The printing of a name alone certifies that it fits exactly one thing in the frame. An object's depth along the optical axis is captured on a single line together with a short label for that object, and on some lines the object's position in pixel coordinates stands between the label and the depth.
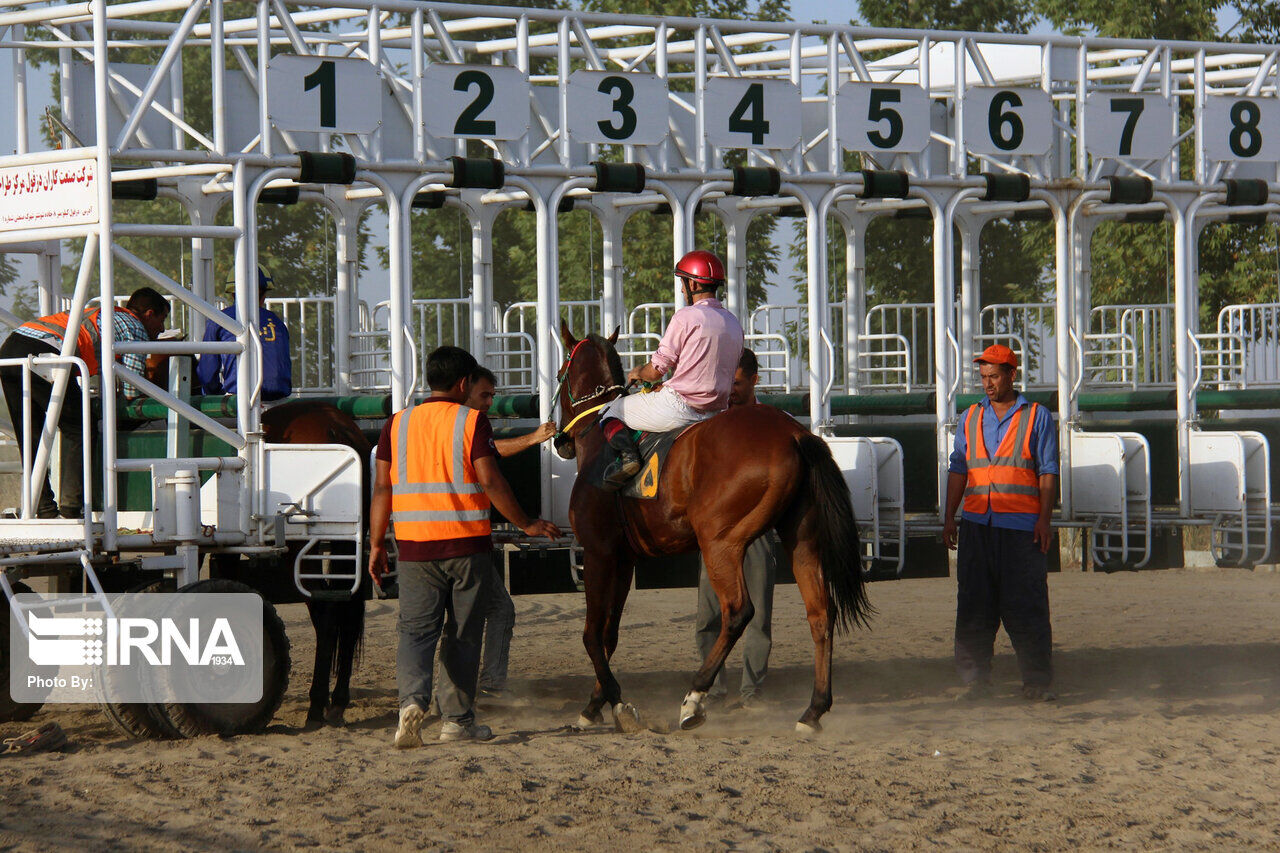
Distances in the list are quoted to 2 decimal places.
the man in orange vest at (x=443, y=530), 13.70
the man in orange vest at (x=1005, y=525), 16.61
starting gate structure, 15.02
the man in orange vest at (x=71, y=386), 14.35
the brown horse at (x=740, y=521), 14.17
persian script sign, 14.40
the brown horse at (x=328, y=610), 15.46
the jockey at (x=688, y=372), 14.91
